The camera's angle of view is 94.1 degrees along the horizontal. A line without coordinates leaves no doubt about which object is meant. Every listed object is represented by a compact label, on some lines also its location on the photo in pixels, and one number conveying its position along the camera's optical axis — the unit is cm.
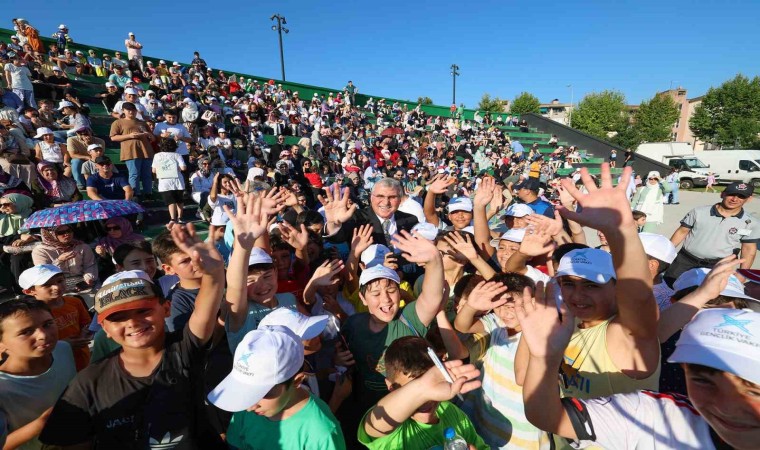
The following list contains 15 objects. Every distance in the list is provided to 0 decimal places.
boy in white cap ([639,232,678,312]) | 302
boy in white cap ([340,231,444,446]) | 243
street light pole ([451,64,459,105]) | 4856
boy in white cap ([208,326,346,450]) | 166
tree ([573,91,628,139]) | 5381
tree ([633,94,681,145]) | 4953
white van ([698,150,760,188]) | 2350
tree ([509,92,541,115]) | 6206
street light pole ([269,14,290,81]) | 2829
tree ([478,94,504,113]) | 6115
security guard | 421
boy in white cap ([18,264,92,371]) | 275
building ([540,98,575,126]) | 8488
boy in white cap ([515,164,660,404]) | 163
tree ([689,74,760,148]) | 4109
